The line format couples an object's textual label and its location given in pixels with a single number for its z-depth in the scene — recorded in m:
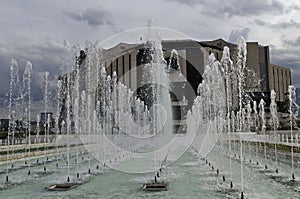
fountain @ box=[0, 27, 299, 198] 9.32
